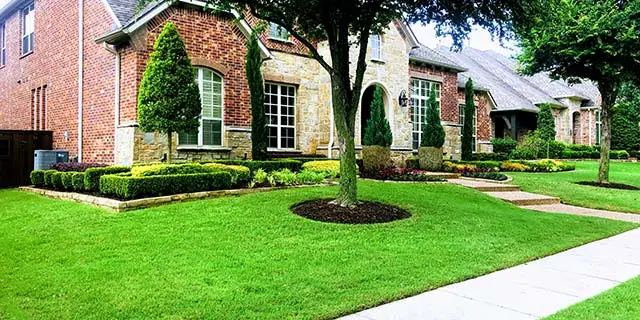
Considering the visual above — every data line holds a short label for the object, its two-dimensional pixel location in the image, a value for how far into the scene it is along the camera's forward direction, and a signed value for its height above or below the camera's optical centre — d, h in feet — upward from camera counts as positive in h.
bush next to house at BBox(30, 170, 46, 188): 40.52 -1.65
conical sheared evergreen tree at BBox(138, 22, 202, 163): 35.73 +5.25
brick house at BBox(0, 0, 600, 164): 41.91 +8.60
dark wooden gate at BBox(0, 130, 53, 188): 47.29 +0.17
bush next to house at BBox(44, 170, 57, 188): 38.33 -1.57
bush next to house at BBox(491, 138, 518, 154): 91.04 +2.42
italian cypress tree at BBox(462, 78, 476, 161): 70.03 +5.09
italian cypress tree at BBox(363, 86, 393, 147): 52.60 +3.08
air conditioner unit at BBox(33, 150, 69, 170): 44.78 +0.06
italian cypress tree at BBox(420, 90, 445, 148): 58.23 +3.73
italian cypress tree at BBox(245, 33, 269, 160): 44.68 +5.50
